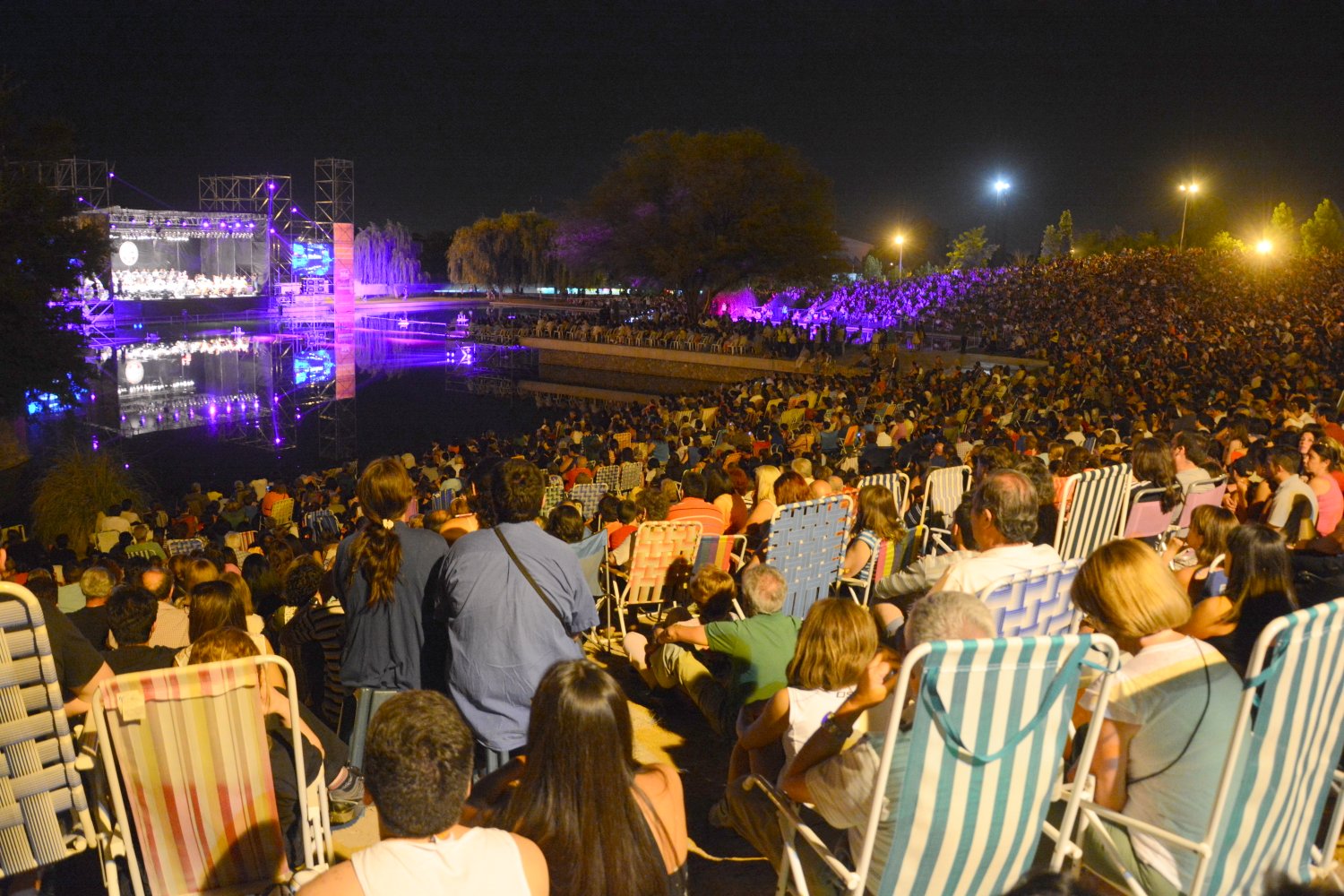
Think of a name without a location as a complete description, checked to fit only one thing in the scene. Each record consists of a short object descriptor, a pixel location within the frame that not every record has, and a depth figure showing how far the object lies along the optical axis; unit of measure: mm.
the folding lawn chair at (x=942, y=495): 7141
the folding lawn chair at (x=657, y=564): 5441
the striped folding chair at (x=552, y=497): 8812
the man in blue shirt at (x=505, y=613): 3049
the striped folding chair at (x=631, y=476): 11016
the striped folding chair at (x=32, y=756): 2137
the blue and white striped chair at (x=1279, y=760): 2242
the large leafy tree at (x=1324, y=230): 50469
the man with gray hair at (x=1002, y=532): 3609
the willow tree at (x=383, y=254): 80062
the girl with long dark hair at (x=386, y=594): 3281
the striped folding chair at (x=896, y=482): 6680
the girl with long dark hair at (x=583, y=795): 2082
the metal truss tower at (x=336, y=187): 43062
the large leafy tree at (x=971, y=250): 95375
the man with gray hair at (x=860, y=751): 2430
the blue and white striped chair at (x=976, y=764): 2150
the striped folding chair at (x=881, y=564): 5434
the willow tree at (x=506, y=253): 87188
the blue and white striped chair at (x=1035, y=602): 3230
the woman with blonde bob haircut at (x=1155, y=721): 2414
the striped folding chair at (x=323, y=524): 9008
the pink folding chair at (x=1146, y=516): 6195
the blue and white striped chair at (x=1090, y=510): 5863
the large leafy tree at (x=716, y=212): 39594
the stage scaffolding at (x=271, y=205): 47438
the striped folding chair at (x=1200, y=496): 6344
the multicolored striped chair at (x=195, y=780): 2227
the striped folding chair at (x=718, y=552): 5594
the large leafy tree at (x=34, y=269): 19641
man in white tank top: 1840
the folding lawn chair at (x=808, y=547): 4938
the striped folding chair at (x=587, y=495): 8789
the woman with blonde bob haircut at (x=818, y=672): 2943
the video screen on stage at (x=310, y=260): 52406
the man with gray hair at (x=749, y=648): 3750
